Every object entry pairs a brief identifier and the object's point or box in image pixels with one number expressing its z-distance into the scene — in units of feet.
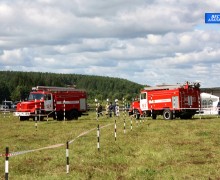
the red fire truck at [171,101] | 124.88
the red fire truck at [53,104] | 126.72
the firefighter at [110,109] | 155.72
